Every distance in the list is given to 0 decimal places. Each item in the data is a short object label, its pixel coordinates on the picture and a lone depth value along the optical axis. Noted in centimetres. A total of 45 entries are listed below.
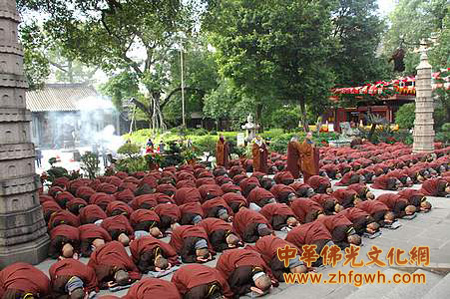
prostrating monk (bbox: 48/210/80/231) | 752
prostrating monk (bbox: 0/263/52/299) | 470
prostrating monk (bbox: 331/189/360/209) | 888
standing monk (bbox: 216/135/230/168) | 1600
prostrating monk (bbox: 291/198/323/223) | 778
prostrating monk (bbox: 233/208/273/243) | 706
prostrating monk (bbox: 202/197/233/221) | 808
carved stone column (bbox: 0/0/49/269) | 634
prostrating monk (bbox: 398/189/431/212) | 880
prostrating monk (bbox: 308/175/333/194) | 1053
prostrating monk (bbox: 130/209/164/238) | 758
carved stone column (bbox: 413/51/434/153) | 1675
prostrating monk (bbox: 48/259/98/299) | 496
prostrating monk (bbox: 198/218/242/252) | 664
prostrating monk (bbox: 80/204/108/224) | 793
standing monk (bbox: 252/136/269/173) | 1400
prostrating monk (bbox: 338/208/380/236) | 718
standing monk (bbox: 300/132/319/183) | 1230
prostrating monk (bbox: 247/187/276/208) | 906
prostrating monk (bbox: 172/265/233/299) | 469
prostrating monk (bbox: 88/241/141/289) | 550
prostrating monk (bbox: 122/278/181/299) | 439
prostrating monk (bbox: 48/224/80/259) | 675
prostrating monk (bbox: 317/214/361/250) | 658
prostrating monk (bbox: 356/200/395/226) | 773
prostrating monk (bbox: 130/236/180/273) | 589
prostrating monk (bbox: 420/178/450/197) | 1035
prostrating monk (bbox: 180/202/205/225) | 791
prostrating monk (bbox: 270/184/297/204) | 954
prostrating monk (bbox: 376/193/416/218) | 839
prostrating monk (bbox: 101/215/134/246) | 707
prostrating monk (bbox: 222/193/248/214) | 864
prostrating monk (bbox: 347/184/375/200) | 937
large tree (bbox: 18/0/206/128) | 1270
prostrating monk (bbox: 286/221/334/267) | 604
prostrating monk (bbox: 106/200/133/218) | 821
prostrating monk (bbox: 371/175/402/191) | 1127
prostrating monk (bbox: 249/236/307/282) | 553
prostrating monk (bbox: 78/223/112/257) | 675
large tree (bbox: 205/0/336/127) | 2197
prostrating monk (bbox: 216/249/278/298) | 508
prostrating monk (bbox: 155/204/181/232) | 790
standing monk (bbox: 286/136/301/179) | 1299
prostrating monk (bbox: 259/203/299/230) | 768
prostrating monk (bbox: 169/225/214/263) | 626
